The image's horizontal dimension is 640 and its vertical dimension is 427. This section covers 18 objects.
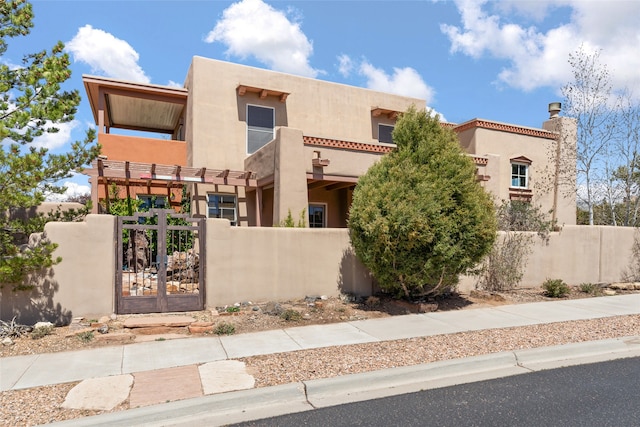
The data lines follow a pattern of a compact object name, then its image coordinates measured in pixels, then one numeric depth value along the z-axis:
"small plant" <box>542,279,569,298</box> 11.52
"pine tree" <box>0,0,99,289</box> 6.90
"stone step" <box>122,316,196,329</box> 7.79
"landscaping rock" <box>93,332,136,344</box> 7.18
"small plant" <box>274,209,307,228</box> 12.54
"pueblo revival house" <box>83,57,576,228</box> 13.63
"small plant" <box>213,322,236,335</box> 7.70
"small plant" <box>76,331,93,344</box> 7.14
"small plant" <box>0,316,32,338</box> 7.26
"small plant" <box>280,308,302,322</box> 8.56
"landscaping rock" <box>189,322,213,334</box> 7.73
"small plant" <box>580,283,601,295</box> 12.25
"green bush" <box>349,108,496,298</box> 8.92
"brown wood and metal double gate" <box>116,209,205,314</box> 8.47
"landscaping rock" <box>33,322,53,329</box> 7.55
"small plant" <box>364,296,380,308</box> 10.05
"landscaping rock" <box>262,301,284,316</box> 8.91
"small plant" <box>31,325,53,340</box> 7.27
